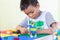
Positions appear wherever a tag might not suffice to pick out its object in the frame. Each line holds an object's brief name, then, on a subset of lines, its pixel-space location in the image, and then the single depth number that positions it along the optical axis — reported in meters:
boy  1.36
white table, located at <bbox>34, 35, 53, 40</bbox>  1.25
